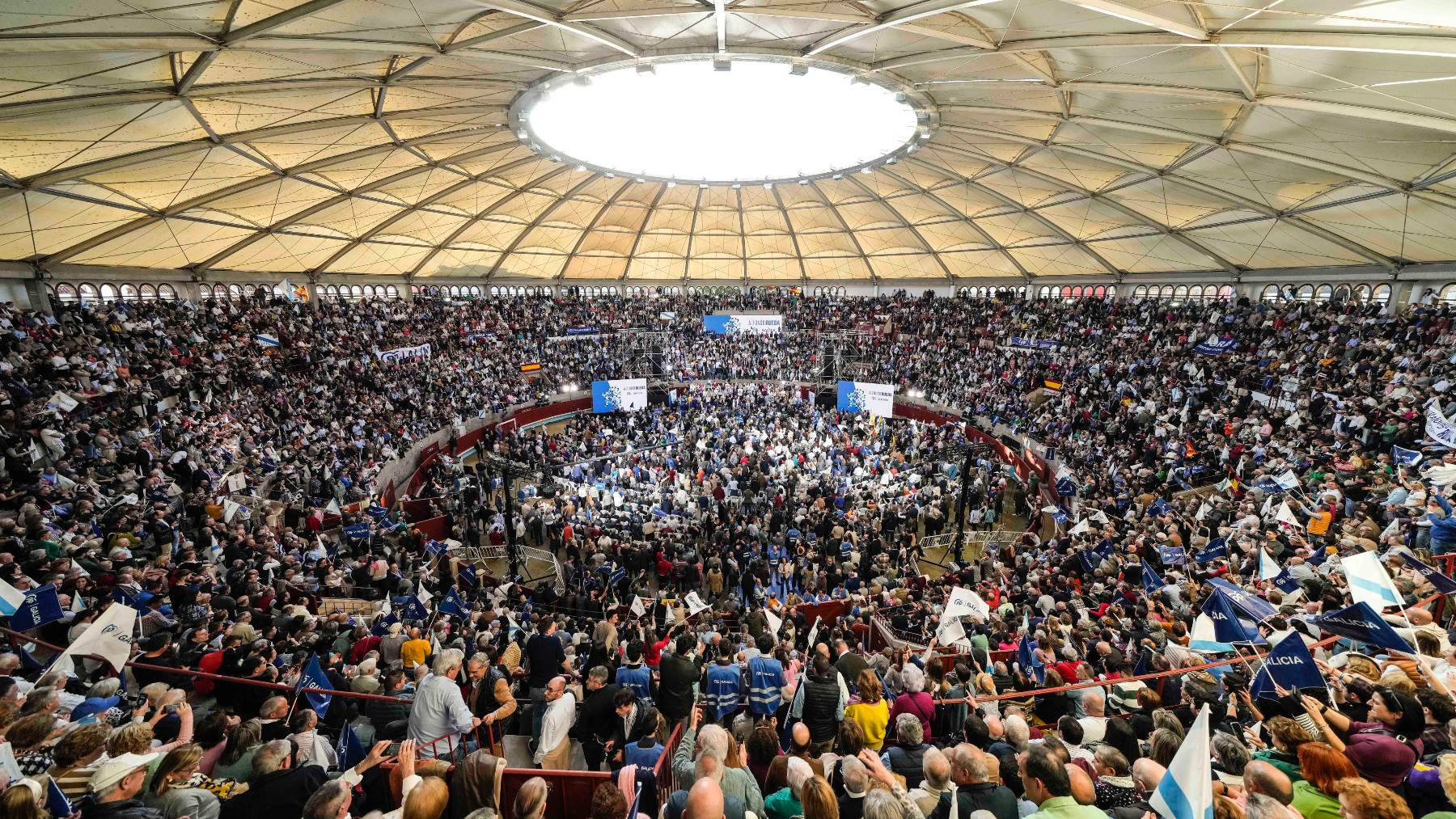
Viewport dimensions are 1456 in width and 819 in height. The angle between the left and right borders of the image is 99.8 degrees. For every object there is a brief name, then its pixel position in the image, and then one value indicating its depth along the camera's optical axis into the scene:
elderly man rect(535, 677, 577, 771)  5.80
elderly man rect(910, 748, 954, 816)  4.23
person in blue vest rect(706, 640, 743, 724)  6.91
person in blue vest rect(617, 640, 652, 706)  6.81
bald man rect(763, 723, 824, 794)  4.32
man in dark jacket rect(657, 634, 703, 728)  6.77
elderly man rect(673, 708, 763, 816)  4.16
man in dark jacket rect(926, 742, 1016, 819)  4.07
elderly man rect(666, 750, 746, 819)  3.57
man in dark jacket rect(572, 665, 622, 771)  6.13
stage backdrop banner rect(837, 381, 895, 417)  31.42
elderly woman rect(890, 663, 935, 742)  6.37
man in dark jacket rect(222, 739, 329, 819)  4.14
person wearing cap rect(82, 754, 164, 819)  3.74
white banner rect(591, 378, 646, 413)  33.22
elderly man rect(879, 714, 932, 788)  5.12
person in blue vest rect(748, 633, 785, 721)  6.97
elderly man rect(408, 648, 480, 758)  5.58
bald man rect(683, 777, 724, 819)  3.56
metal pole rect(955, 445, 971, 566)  19.80
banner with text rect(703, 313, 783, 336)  41.50
